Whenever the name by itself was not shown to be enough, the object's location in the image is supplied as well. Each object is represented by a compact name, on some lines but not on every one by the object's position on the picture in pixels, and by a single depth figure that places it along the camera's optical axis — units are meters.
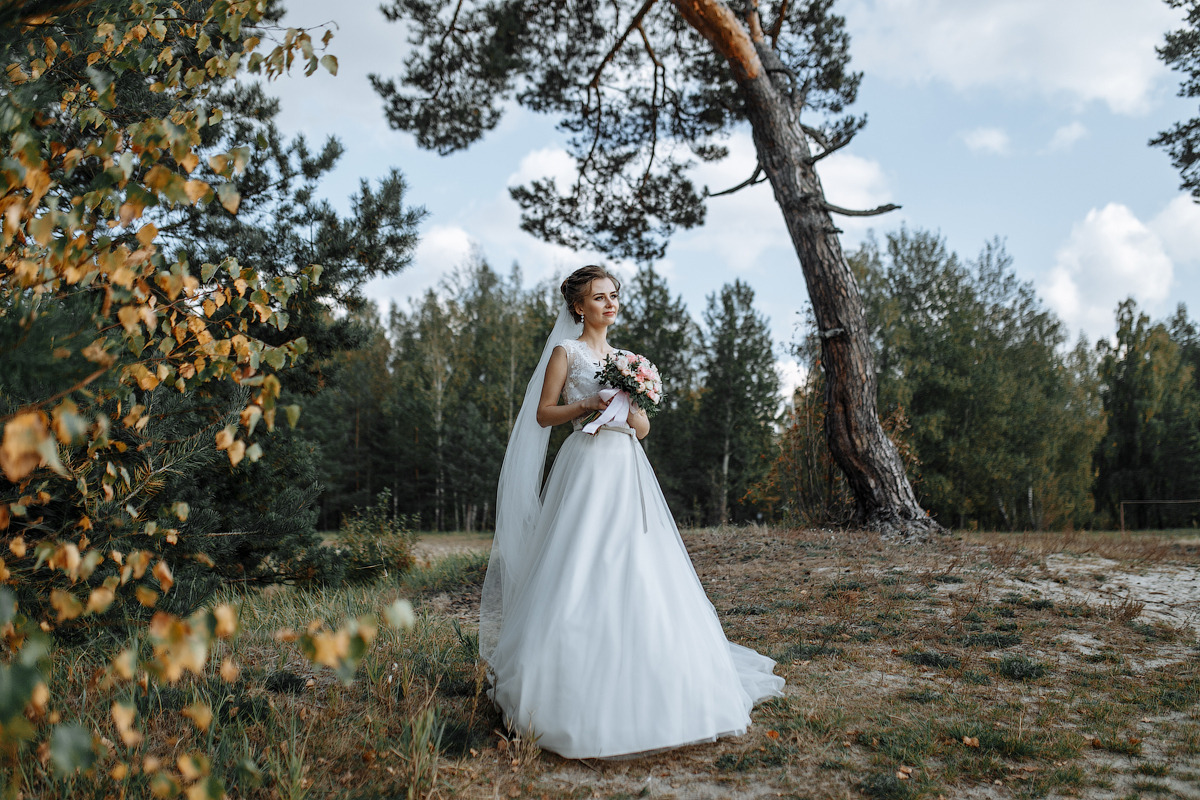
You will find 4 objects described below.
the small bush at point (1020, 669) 3.74
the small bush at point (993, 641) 4.27
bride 2.81
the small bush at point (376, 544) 8.57
